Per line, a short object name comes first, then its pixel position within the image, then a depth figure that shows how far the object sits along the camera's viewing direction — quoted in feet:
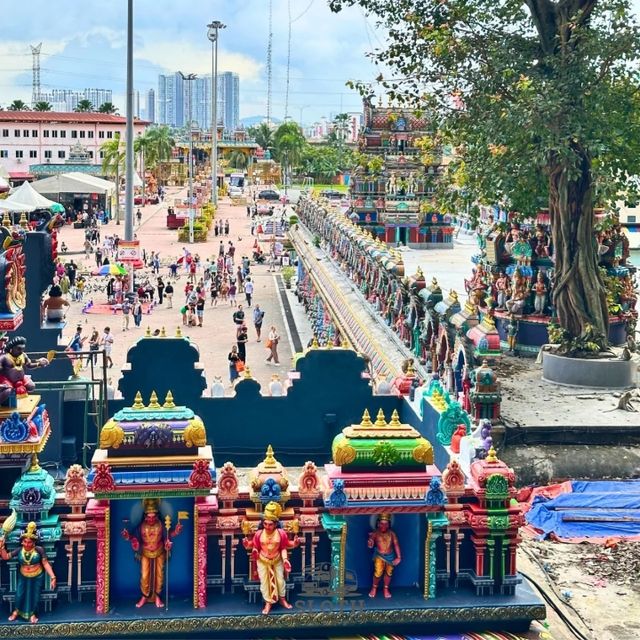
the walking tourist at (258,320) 114.11
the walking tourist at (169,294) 137.80
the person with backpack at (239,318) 109.91
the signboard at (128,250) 122.52
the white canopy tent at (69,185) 257.14
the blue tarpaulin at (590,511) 44.34
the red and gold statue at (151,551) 30.66
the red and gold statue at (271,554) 30.25
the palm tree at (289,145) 484.33
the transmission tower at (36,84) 556.51
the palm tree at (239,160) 513.45
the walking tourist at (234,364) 85.42
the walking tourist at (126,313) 119.55
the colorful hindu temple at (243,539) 30.04
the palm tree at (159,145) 391.59
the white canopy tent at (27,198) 138.72
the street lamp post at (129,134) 118.93
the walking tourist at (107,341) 92.38
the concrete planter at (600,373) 64.64
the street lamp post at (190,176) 222.69
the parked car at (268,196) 371.15
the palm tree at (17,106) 447.42
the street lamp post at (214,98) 283.38
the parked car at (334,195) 307.52
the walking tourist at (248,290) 137.80
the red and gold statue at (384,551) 31.30
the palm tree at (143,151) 351.05
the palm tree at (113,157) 285.54
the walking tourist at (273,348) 100.94
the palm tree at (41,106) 452.76
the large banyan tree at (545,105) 63.21
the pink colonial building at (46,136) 368.25
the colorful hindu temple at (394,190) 160.56
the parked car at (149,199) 334.03
